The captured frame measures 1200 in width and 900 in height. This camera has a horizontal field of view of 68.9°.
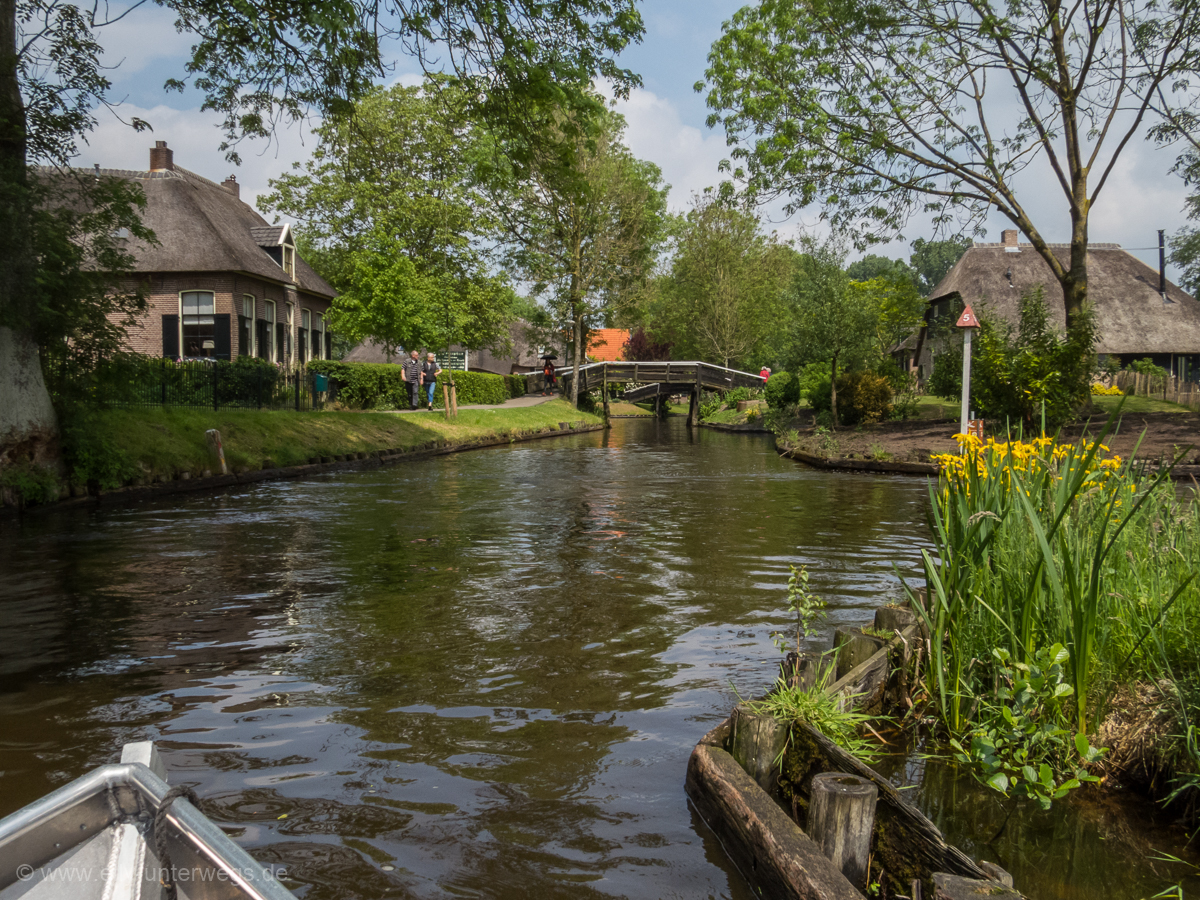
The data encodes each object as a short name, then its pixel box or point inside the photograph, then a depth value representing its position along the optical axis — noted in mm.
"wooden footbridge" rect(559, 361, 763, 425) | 49875
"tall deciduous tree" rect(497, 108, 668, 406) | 41562
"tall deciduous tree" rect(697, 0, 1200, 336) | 20094
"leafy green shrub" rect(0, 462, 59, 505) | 12289
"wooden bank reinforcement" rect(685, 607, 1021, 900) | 2797
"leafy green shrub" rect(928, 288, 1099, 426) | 19531
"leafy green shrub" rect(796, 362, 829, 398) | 33812
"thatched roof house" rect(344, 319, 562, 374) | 54506
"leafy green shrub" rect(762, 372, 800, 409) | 40281
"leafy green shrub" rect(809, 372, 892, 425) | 29656
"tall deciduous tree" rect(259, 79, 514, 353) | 35625
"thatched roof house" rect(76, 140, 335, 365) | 32656
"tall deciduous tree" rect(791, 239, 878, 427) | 31016
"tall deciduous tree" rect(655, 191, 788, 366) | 57375
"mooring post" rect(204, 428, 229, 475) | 16500
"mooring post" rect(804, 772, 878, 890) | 3012
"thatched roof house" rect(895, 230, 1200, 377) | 44500
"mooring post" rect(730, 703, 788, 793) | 3803
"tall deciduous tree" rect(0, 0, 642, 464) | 9797
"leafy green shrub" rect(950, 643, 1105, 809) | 3533
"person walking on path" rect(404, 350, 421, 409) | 31172
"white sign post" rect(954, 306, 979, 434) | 15237
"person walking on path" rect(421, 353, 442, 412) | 31625
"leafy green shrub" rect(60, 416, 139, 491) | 13391
